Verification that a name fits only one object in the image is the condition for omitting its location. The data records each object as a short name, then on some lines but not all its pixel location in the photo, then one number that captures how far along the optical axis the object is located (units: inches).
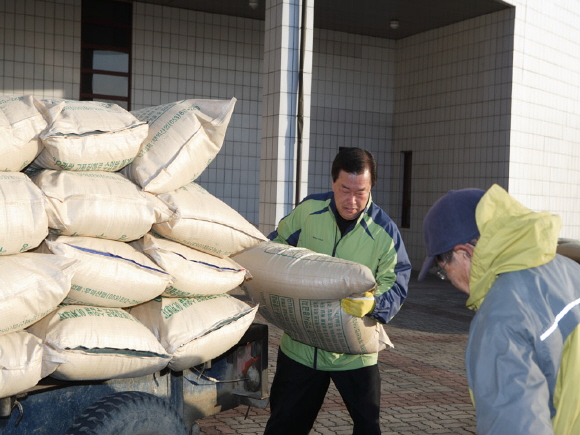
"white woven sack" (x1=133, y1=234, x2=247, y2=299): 127.6
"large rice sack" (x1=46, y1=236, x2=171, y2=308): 116.3
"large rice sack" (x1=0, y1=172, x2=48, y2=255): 108.4
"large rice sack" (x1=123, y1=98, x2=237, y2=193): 130.8
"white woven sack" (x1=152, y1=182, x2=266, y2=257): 130.6
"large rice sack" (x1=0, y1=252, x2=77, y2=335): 104.3
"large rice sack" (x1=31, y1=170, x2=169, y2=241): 117.4
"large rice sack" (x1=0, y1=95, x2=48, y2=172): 115.2
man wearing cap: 68.5
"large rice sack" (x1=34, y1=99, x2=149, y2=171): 120.6
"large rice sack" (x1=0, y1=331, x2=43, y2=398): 100.8
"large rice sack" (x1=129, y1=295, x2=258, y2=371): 123.3
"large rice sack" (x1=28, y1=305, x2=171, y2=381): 109.0
